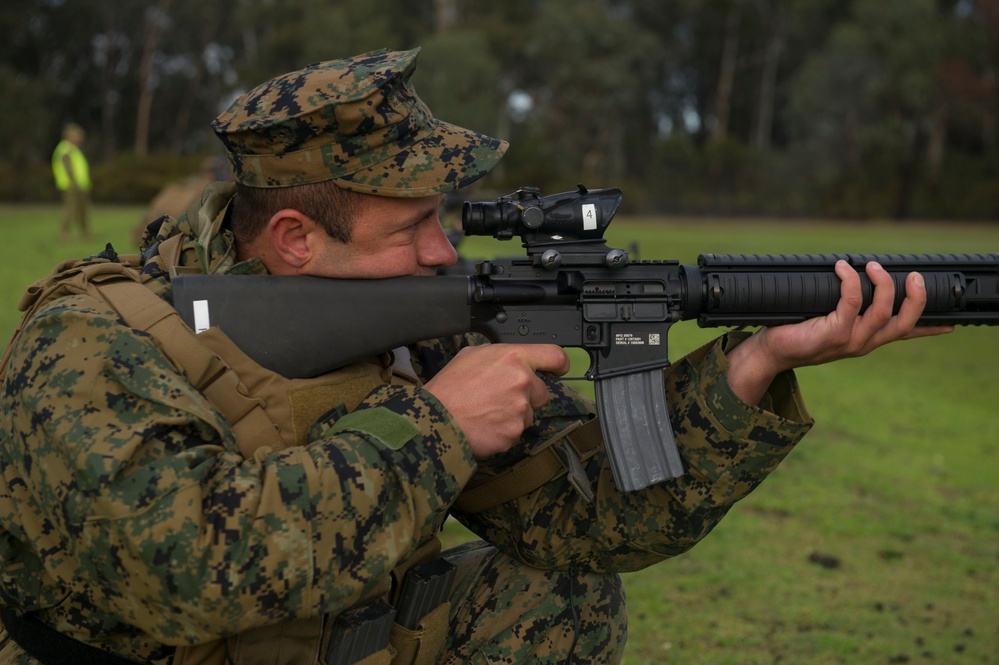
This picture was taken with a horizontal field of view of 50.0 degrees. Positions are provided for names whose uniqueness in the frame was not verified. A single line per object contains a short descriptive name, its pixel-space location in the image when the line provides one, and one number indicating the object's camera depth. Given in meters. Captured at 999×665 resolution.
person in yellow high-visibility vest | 20.83
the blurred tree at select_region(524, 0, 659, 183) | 50.75
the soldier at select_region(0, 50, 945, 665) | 2.45
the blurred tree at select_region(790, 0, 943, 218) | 45.78
